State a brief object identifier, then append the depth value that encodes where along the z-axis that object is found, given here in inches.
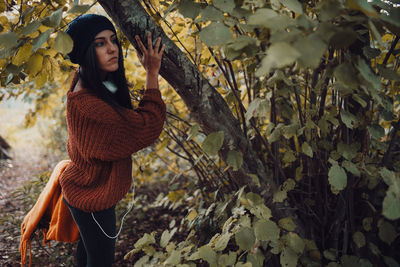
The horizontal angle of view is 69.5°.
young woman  49.8
